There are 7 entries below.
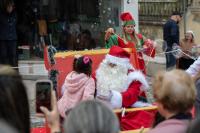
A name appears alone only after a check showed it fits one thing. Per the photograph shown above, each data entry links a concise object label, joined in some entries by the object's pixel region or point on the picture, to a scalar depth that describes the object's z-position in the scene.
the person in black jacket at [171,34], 13.61
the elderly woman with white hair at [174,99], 3.60
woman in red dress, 8.22
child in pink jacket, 6.22
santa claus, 6.30
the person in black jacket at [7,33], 11.83
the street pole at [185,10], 18.96
